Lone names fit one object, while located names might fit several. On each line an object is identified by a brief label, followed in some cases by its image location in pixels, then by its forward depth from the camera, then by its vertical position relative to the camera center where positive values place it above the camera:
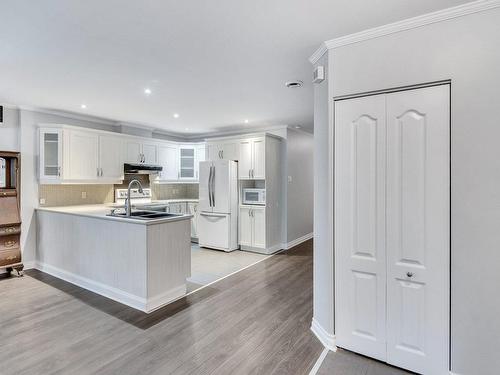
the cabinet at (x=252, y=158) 5.47 +0.53
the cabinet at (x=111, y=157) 5.07 +0.53
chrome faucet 3.49 -0.29
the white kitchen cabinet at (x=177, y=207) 6.11 -0.50
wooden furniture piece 4.13 -0.40
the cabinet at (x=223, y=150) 5.82 +0.75
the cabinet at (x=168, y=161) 6.27 +0.56
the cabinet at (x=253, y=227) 5.52 -0.84
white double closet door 2.00 -0.32
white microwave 5.58 -0.22
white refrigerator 5.64 -0.41
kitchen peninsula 3.12 -0.87
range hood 5.46 +0.34
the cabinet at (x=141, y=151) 5.53 +0.70
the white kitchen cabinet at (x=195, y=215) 6.47 -0.69
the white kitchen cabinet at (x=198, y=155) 6.78 +0.72
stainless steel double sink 3.39 -0.38
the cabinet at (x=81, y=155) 4.58 +0.51
